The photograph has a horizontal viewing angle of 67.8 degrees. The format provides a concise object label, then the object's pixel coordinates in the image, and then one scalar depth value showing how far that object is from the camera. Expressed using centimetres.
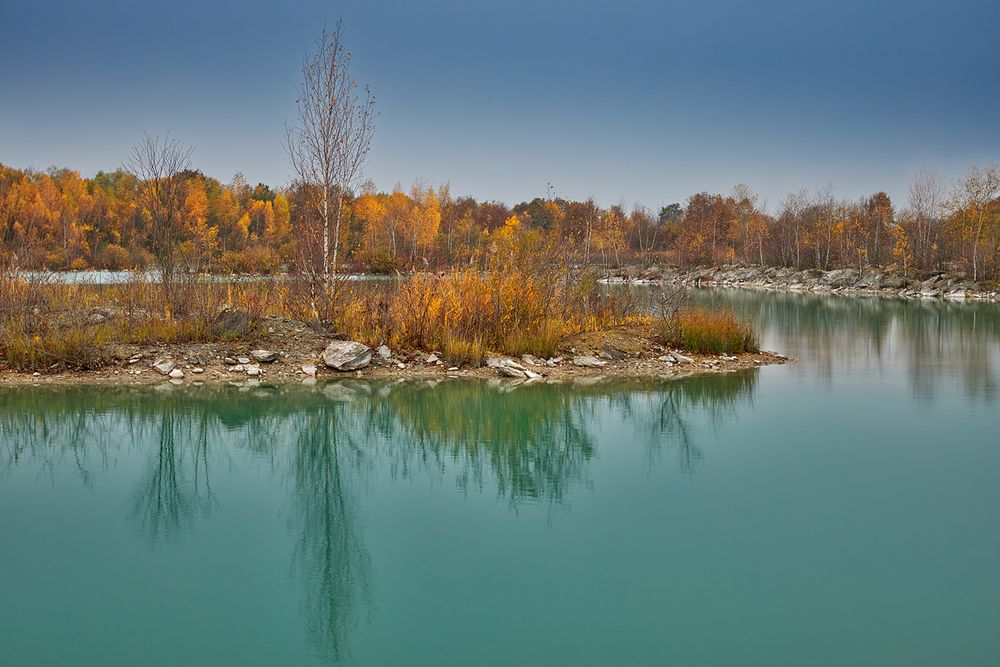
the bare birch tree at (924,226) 3725
